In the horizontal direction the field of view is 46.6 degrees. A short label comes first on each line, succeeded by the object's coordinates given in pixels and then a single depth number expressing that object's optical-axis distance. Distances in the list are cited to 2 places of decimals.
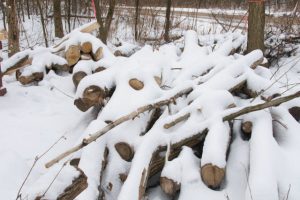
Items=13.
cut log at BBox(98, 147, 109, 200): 2.85
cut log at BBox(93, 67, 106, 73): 5.31
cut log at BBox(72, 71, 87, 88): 5.23
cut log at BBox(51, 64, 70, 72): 5.96
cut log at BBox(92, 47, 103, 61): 5.73
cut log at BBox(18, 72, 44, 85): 5.62
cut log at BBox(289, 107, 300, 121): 3.64
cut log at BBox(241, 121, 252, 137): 3.17
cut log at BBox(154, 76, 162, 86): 4.30
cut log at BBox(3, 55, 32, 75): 5.84
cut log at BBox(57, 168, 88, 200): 2.19
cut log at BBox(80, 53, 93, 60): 5.76
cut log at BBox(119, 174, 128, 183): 3.09
